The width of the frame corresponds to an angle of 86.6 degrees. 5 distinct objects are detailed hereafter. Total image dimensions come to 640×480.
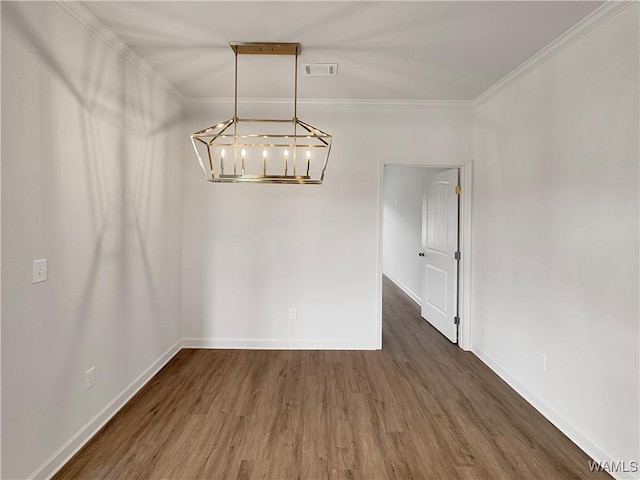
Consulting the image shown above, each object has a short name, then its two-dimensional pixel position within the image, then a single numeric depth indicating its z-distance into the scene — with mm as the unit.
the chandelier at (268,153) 3676
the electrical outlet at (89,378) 2174
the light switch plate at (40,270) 1760
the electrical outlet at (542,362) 2545
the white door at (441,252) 3898
